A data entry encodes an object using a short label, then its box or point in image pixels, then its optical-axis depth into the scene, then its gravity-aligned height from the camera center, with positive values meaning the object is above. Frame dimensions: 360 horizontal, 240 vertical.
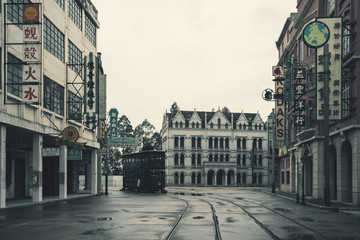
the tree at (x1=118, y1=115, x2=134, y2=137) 116.31 +4.83
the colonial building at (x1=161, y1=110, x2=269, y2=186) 95.12 -0.28
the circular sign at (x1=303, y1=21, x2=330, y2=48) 28.16 +6.98
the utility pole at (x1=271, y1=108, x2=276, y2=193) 48.80 -2.47
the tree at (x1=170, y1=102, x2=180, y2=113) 117.52 +10.26
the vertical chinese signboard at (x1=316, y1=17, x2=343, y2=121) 28.83 +5.26
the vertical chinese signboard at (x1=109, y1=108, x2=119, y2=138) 57.94 +3.37
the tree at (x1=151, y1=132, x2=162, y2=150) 119.81 +1.77
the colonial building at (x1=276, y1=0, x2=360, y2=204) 28.09 +3.08
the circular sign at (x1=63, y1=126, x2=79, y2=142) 31.55 +0.88
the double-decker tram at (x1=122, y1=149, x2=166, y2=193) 47.72 -2.55
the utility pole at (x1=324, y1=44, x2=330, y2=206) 26.31 +1.19
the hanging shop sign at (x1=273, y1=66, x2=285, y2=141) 47.31 +4.49
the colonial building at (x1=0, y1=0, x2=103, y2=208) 23.95 +3.29
